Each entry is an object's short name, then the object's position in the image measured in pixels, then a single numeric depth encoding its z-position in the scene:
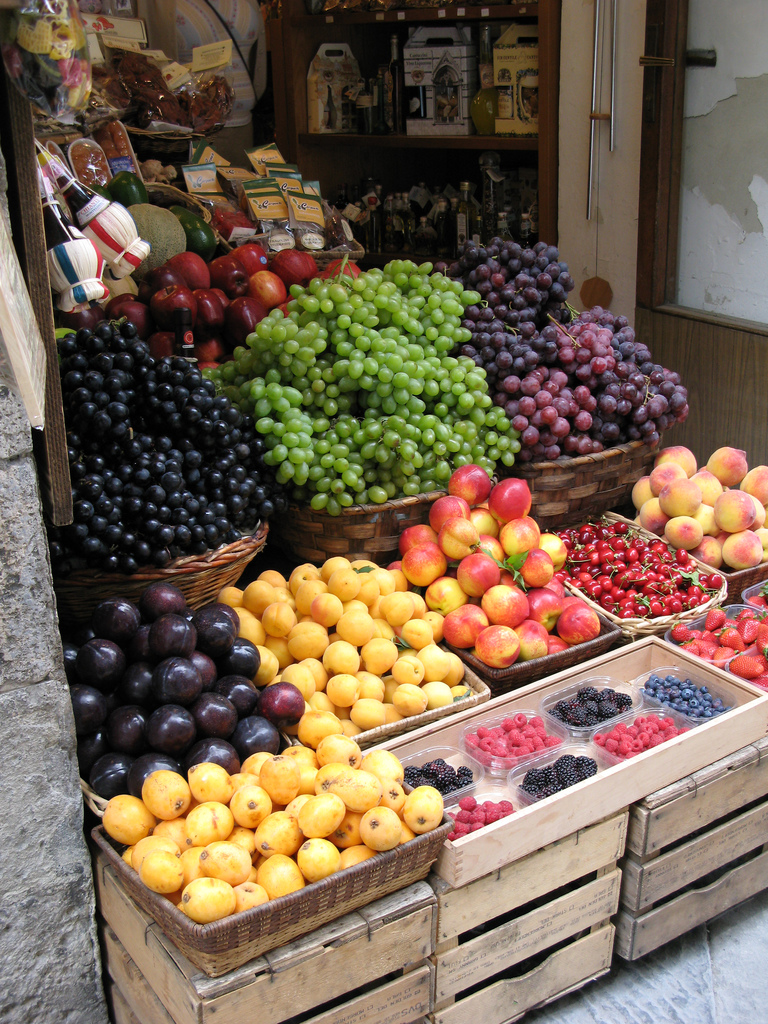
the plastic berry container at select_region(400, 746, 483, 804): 1.70
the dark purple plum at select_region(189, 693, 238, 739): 1.49
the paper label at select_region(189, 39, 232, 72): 3.57
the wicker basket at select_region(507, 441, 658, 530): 2.38
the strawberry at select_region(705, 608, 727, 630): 2.09
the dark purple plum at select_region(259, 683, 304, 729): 1.59
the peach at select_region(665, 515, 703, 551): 2.32
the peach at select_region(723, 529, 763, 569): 2.29
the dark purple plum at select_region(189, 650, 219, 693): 1.54
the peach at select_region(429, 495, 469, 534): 2.12
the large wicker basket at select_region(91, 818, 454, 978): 1.20
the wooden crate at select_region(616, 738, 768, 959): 1.71
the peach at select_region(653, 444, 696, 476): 2.55
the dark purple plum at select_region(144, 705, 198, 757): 1.45
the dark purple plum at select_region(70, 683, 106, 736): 1.47
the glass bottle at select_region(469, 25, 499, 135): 3.86
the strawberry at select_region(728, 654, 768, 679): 1.93
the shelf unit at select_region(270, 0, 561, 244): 3.64
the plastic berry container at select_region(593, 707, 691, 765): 1.81
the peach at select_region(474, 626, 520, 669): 1.89
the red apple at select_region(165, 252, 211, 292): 2.55
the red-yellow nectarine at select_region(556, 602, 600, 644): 1.99
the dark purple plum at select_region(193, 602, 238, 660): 1.59
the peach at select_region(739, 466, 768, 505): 2.43
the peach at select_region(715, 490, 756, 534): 2.29
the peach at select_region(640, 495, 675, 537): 2.42
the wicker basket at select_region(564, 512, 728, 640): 2.07
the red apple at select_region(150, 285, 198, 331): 2.32
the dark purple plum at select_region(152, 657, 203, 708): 1.47
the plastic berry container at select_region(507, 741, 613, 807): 1.62
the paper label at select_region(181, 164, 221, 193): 3.19
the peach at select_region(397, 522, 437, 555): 2.16
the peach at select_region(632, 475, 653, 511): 2.50
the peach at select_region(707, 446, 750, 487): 2.50
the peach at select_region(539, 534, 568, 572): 2.21
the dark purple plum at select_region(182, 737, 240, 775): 1.45
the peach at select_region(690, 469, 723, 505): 2.43
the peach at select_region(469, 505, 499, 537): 2.19
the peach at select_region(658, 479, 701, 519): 2.36
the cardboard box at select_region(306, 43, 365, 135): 4.29
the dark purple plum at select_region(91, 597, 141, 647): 1.56
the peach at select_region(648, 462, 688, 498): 2.46
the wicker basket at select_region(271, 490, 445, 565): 2.18
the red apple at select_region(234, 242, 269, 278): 2.71
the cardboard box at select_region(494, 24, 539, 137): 3.70
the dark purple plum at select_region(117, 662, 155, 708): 1.51
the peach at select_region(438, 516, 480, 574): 2.07
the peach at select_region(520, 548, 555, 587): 2.07
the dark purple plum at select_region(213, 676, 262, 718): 1.58
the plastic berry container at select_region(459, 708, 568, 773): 1.69
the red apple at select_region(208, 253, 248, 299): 2.61
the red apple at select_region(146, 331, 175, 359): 2.28
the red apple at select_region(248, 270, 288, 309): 2.61
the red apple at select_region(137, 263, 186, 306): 2.45
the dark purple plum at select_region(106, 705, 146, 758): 1.47
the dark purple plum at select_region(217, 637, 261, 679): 1.63
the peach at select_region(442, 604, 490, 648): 1.96
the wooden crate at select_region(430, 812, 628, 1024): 1.52
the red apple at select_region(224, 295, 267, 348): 2.43
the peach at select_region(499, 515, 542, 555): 2.12
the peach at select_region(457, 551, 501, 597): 2.02
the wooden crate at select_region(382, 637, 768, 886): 1.47
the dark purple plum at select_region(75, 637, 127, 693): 1.51
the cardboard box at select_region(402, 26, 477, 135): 3.93
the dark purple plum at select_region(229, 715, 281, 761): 1.52
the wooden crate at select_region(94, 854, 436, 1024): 1.27
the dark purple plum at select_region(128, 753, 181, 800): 1.42
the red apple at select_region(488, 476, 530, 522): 2.16
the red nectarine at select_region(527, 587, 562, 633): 2.02
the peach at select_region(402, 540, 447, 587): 2.08
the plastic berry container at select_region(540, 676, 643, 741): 1.80
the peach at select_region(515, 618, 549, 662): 1.94
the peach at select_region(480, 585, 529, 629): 1.97
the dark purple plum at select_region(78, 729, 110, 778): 1.50
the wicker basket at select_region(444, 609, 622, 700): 1.91
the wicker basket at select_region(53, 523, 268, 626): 1.76
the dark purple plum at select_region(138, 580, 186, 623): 1.59
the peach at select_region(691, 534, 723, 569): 2.33
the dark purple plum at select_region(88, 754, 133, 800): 1.46
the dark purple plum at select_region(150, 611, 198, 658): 1.51
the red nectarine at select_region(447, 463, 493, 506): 2.20
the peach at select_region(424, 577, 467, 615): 2.04
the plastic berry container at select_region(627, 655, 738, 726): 1.83
